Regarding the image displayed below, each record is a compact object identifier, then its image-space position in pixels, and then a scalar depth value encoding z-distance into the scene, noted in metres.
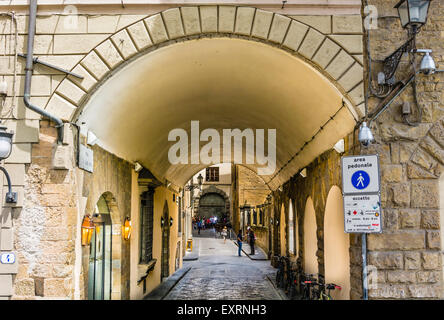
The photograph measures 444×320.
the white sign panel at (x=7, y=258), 5.73
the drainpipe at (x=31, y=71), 5.89
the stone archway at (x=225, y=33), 6.15
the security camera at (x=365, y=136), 5.60
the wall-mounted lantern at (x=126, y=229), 9.12
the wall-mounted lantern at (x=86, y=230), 6.26
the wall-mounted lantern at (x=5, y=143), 5.25
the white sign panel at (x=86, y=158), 6.25
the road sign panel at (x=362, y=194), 5.52
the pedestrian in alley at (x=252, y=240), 24.62
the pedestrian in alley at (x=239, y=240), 24.53
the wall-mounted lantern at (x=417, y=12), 5.29
